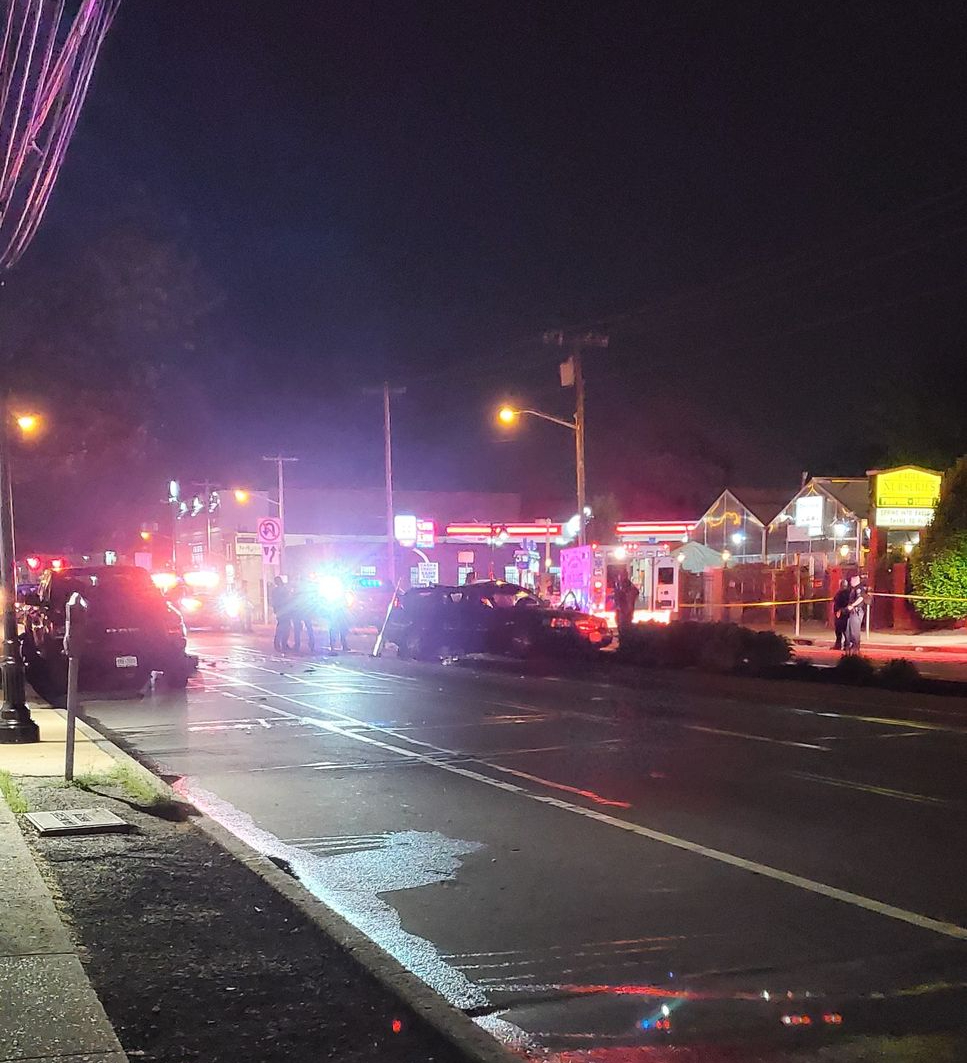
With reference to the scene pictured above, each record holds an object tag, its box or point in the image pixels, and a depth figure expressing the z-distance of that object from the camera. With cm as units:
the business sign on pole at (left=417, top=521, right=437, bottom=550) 3919
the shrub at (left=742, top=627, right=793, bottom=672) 1881
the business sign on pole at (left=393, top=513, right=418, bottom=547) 3853
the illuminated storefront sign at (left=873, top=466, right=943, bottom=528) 3017
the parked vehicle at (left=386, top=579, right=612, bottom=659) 2262
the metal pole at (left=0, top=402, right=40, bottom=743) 1187
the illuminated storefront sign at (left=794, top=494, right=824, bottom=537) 3562
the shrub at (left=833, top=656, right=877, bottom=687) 1705
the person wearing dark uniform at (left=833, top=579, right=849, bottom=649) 2256
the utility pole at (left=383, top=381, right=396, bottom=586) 3588
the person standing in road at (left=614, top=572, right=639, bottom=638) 2548
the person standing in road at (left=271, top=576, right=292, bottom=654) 2670
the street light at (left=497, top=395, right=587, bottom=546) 2756
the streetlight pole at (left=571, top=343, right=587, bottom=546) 2764
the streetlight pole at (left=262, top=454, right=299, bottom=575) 4328
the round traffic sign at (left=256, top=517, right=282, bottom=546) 3413
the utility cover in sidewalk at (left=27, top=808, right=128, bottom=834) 757
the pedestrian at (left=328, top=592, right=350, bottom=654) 2634
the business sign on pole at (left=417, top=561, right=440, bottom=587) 3984
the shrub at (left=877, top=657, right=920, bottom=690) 1667
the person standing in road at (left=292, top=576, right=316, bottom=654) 2638
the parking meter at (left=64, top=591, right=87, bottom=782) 920
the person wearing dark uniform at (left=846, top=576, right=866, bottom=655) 2234
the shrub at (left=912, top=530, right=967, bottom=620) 2789
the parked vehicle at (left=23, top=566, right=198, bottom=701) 1877
